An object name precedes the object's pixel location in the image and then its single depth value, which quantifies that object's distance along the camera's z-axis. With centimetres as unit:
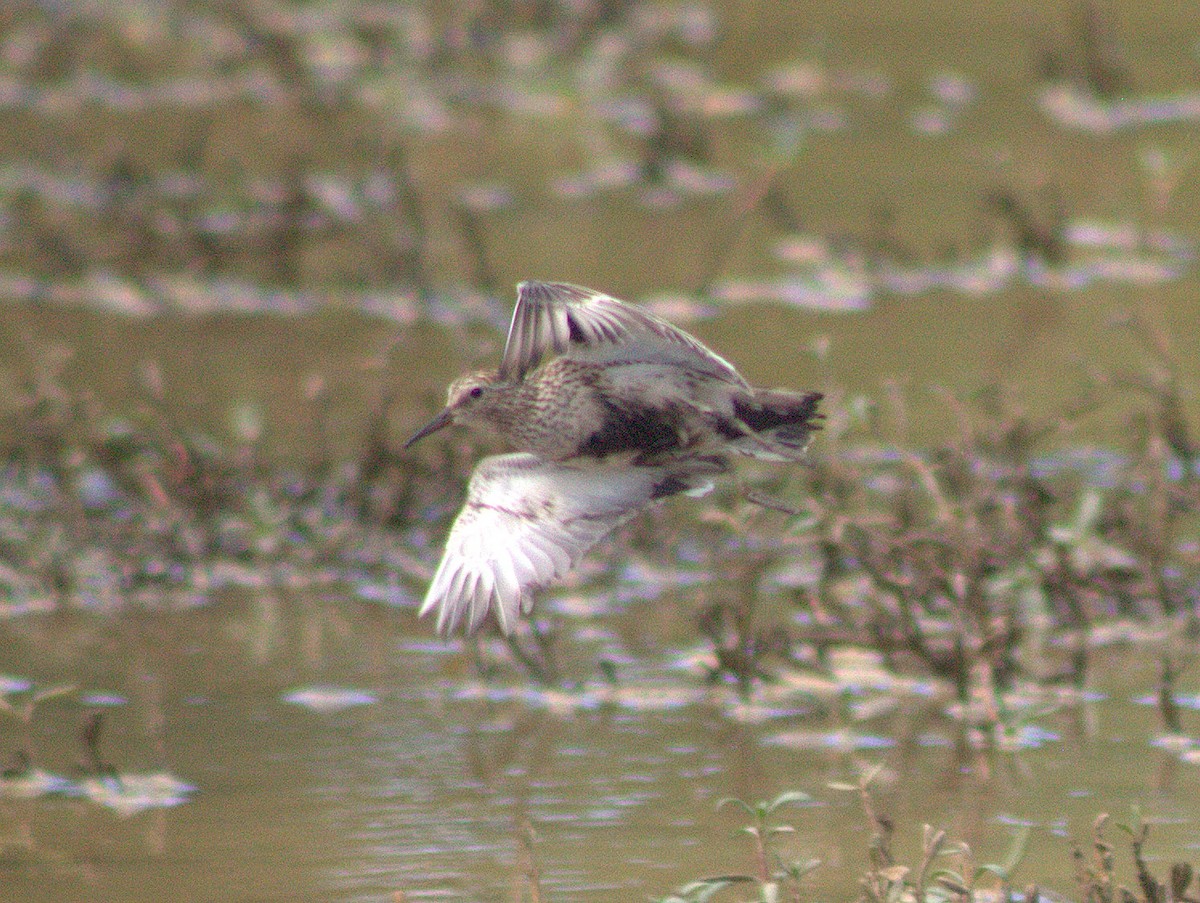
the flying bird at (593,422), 798
